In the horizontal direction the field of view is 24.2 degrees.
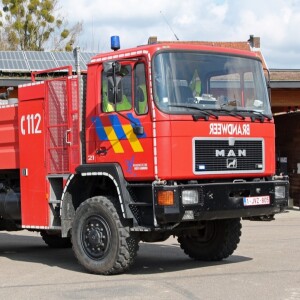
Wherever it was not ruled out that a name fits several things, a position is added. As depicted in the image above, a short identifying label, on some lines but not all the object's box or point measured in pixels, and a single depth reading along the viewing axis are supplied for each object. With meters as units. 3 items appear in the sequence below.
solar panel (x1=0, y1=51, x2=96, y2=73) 21.27
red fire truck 8.81
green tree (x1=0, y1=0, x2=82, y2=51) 44.69
